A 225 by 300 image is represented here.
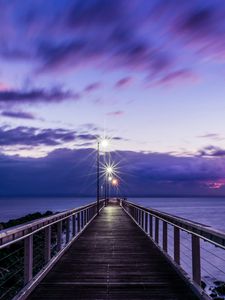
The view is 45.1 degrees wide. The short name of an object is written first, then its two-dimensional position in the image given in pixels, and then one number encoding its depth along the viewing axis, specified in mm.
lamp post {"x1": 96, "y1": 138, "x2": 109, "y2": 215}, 18484
